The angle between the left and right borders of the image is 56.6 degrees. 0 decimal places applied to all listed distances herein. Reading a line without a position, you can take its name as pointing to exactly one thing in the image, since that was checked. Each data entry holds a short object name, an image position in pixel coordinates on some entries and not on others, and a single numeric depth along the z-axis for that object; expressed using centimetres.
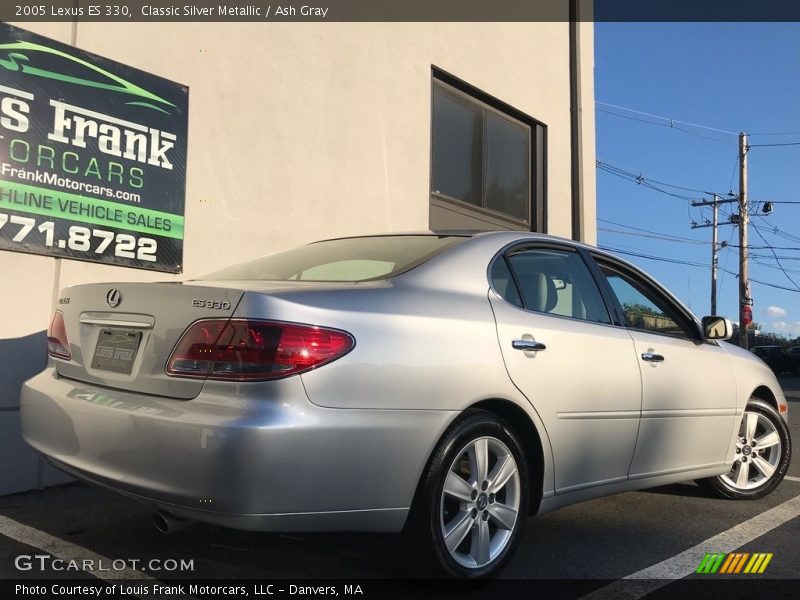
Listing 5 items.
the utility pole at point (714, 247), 4469
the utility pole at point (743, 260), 2880
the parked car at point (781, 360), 2953
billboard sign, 469
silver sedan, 247
